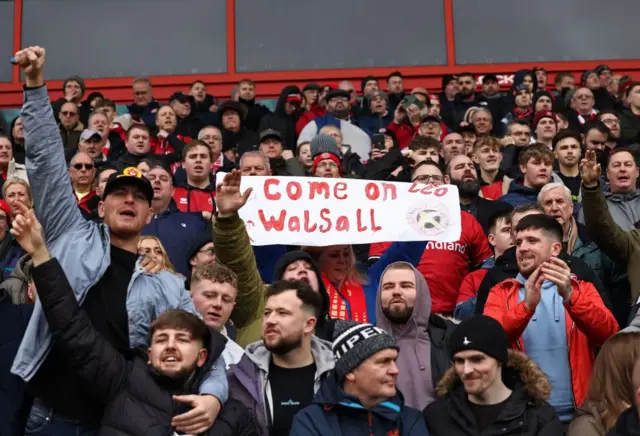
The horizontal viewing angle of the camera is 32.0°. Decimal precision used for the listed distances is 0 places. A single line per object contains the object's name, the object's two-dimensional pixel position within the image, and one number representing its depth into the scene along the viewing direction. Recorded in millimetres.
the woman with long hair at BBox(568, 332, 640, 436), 5680
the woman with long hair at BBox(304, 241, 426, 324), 7676
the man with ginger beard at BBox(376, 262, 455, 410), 6566
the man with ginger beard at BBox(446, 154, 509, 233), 9227
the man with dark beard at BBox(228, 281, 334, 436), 6012
